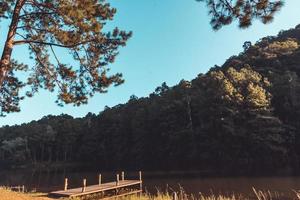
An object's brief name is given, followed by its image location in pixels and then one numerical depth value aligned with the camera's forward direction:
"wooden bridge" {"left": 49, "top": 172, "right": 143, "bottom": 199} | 17.68
